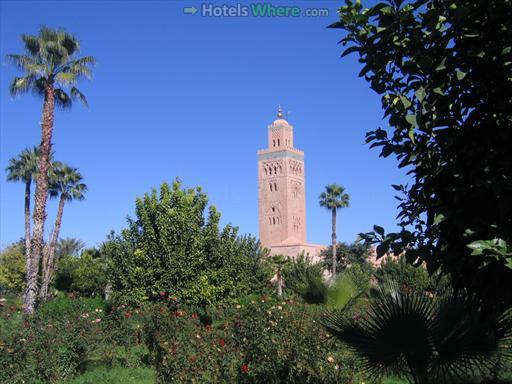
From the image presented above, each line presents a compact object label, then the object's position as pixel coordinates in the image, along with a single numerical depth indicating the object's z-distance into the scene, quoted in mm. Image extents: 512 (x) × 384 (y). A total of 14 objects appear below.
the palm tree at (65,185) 34425
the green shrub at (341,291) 12484
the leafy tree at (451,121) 2773
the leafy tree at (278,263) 34406
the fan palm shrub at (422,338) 4023
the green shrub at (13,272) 38844
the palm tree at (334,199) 46406
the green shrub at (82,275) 31766
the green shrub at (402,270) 28153
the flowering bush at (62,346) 8352
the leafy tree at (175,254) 17062
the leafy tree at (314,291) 13789
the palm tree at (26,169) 32531
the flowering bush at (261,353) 6773
